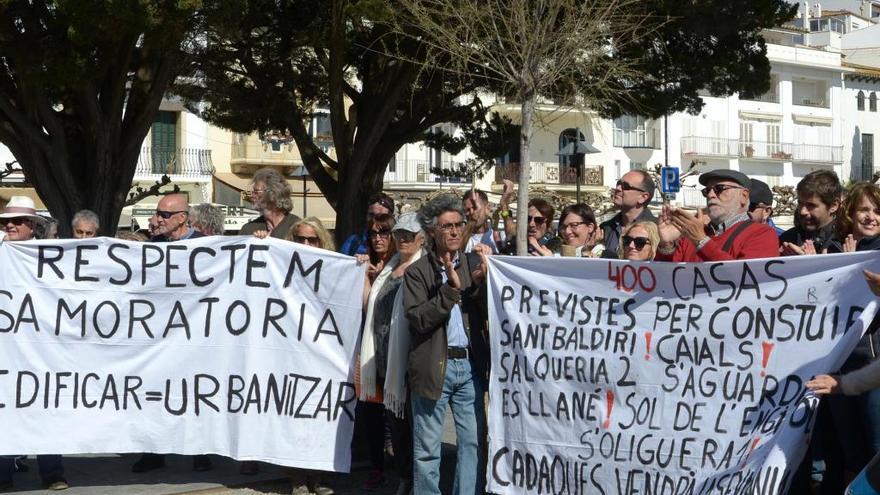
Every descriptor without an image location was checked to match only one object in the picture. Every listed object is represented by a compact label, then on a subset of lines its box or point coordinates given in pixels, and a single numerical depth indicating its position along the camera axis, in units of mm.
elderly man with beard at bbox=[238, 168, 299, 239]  7645
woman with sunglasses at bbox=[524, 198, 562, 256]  8039
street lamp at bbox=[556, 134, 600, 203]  23459
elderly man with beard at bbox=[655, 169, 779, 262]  6030
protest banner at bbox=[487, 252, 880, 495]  5754
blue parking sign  25234
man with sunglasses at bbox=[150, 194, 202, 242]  8016
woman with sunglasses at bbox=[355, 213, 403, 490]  6965
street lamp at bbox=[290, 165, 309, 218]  30802
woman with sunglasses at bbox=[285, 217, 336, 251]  7348
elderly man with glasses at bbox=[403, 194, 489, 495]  6285
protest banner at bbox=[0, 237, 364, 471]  7203
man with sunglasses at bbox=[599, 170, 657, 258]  7590
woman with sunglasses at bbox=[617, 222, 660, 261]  6496
